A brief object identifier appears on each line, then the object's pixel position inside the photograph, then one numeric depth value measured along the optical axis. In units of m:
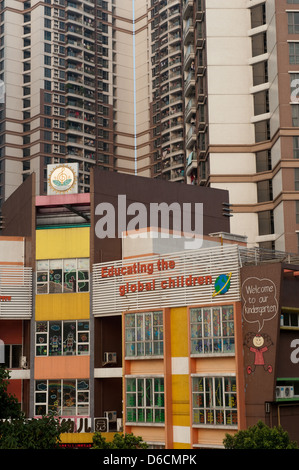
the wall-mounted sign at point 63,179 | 48.94
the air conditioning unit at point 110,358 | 46.12
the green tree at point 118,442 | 34.25
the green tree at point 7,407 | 33.03
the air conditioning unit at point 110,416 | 45.47
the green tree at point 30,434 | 30.42
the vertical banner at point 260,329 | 37.28
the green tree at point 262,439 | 32.16
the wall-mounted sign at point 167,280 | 39.81
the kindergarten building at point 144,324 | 38.22
